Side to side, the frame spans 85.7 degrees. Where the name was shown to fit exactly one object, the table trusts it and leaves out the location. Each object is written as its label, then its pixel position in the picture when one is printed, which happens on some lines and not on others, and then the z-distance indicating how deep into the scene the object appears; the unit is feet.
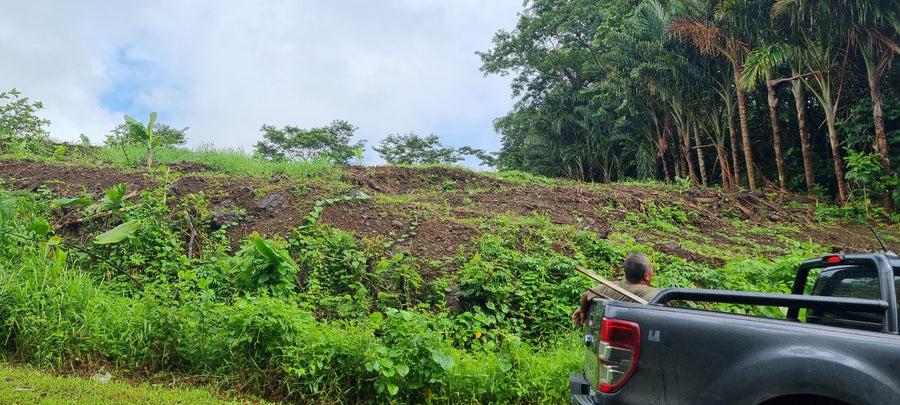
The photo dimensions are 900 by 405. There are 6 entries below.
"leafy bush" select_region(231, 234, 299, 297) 16.74
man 12.44
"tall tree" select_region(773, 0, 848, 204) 38.29
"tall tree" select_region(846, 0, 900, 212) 35.12
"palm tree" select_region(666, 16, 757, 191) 44.60
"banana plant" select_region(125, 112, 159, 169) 28.14
